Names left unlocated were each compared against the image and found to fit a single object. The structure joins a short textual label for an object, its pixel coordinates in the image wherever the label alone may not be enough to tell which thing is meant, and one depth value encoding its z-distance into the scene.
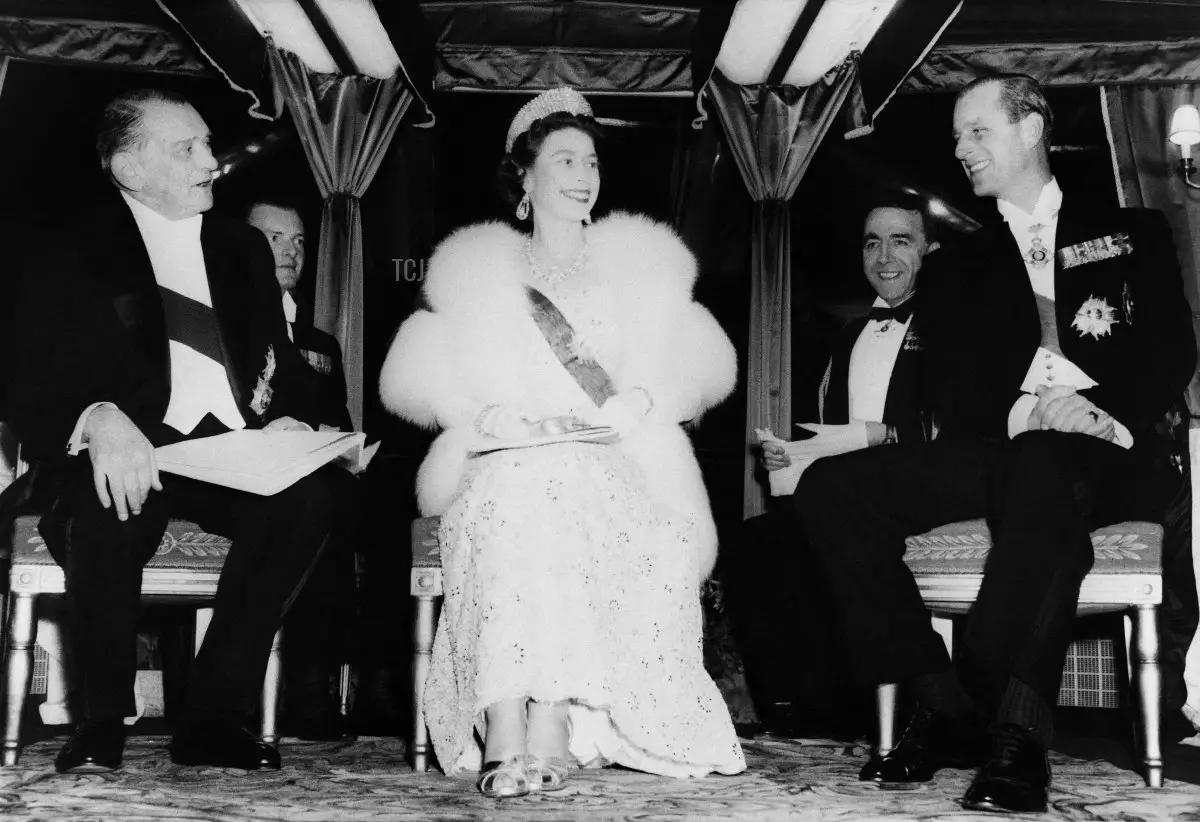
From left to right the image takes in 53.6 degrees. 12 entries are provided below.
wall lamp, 4.61
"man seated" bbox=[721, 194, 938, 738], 3.97
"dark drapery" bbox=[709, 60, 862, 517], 5.37
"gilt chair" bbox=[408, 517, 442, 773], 3.22
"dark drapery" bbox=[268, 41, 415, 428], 5.21
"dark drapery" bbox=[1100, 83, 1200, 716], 4.10
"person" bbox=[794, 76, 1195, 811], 2.64
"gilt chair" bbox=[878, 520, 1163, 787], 2.90
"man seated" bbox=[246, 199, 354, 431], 4.57
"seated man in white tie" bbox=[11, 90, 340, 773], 2.95
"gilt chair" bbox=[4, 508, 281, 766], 3.01
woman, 2.74
